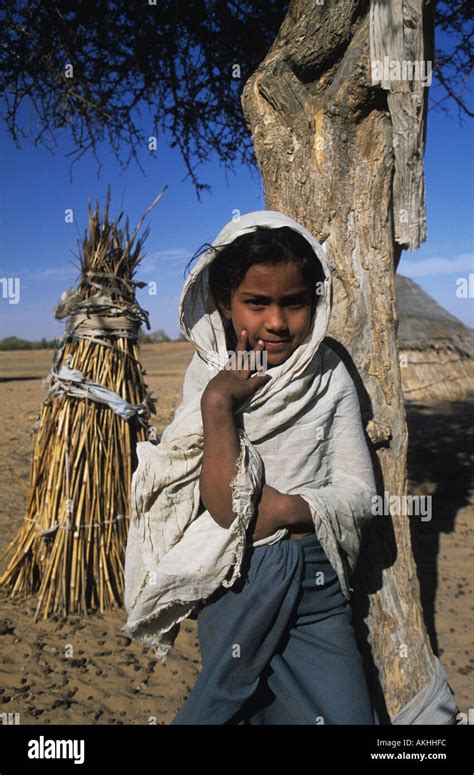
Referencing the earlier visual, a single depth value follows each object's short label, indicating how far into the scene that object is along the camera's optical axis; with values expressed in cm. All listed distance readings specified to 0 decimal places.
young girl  169
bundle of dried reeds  368
